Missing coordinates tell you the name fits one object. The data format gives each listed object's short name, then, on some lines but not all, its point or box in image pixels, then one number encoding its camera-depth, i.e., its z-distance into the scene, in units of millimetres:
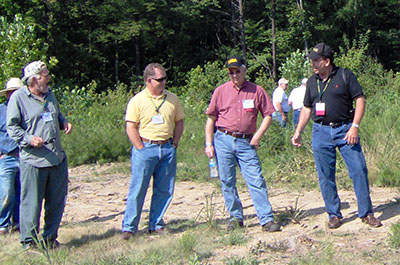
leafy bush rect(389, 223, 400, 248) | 5082
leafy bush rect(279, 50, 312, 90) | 18292
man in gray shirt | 5383
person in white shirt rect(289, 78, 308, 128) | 12218
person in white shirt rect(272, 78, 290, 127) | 13041
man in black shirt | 5688
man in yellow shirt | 5953
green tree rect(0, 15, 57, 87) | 22267
